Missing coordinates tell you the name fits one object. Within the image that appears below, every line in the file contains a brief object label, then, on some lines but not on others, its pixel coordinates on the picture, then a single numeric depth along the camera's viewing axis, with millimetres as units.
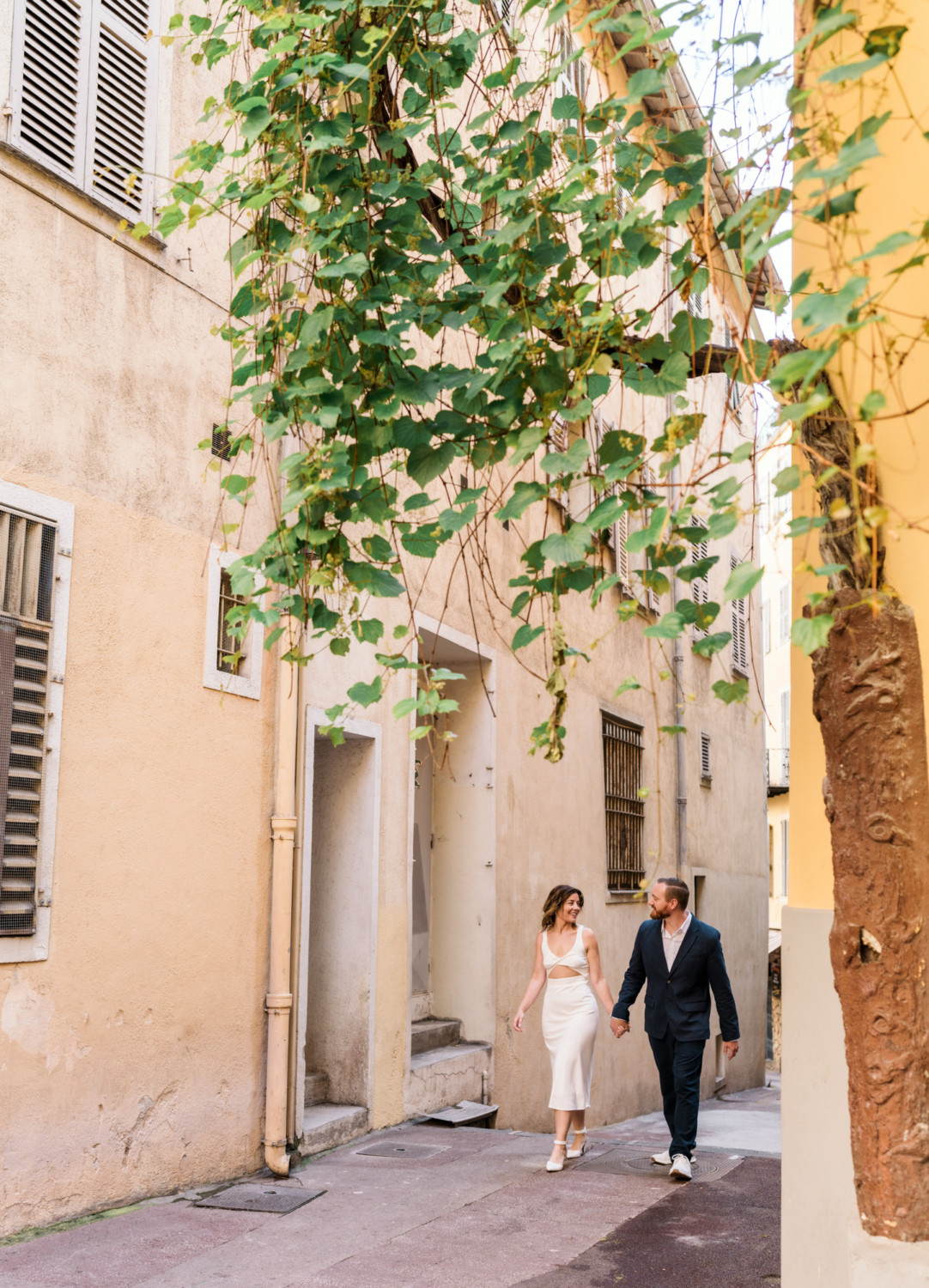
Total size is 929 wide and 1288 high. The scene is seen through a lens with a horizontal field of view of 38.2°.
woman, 7988
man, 7629
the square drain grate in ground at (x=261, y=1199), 6406
